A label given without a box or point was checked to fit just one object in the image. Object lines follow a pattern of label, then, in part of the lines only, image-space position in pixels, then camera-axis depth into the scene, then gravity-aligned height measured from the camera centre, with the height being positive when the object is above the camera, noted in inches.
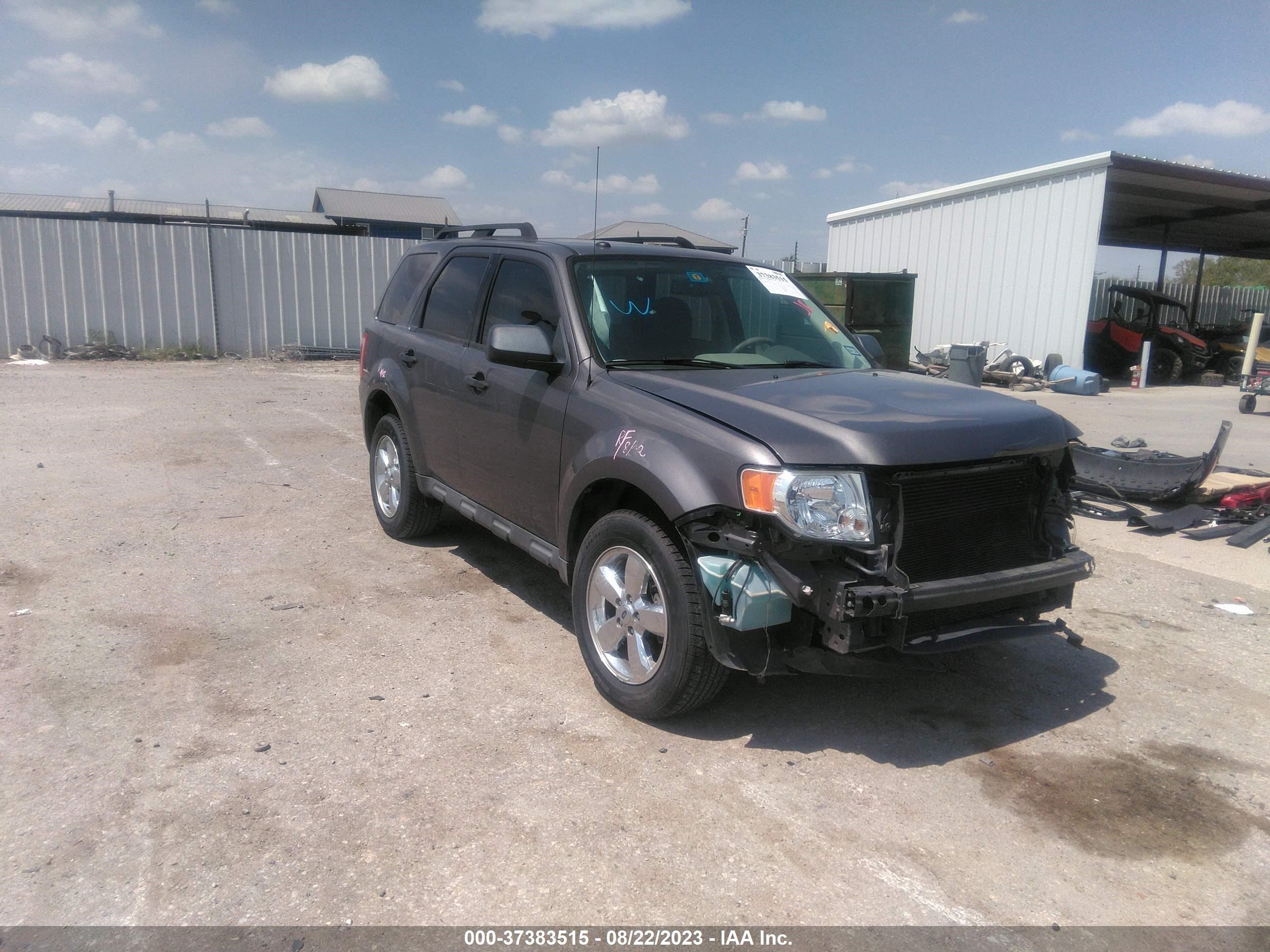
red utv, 798.5 -17.4
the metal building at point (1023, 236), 676.7 +72.3
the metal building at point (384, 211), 1621.6 +173.6
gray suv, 125.0 -24.5
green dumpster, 634.8 +10.5
